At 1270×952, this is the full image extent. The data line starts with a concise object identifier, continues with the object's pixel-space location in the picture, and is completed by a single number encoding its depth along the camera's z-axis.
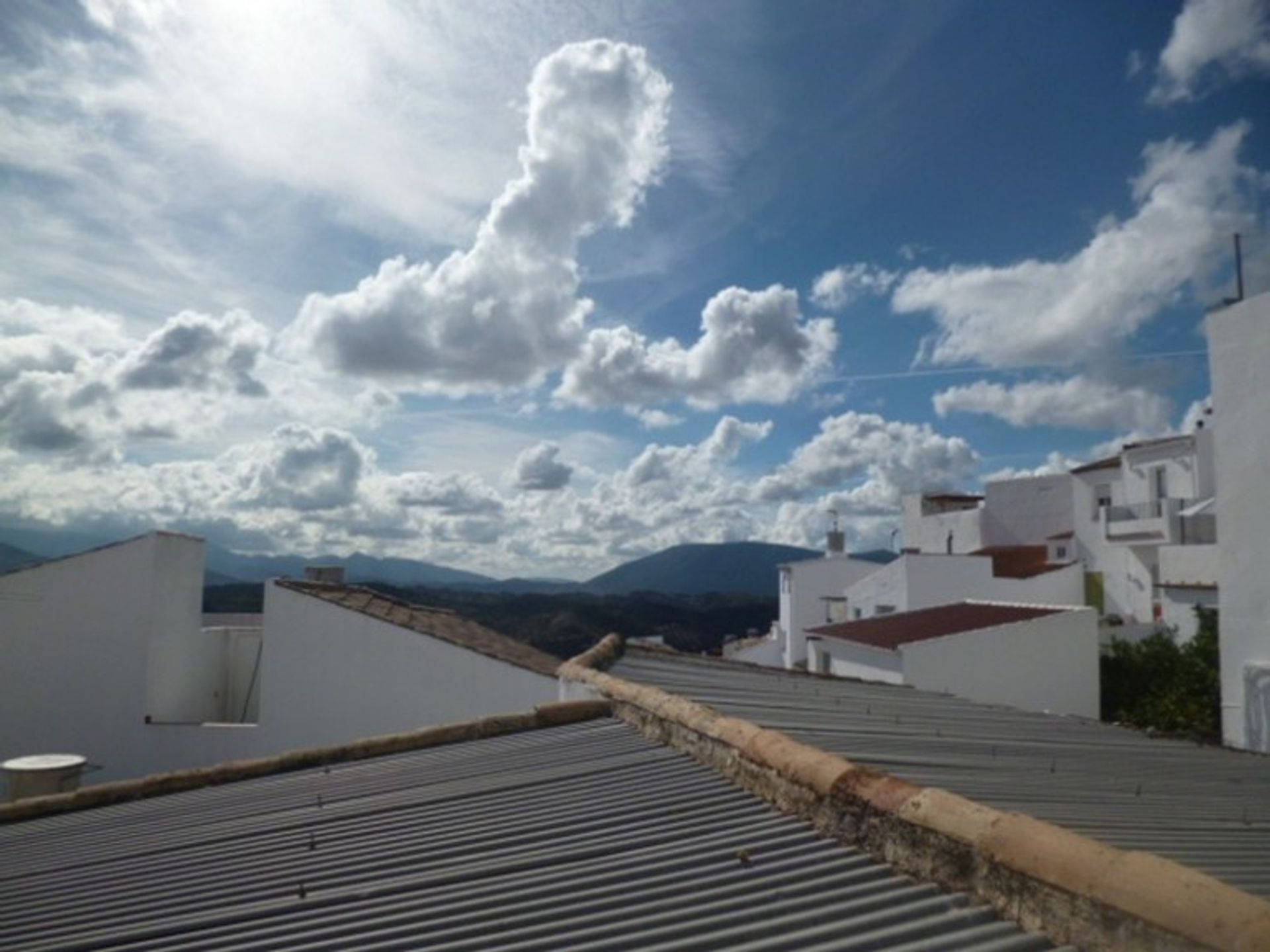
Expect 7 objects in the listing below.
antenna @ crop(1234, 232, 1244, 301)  15.55
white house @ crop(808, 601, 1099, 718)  19.36
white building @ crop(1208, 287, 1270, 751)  14.28
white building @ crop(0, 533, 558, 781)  14.85
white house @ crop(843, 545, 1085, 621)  32.06
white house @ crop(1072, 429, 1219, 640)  34.09
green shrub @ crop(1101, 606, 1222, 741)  21.17
